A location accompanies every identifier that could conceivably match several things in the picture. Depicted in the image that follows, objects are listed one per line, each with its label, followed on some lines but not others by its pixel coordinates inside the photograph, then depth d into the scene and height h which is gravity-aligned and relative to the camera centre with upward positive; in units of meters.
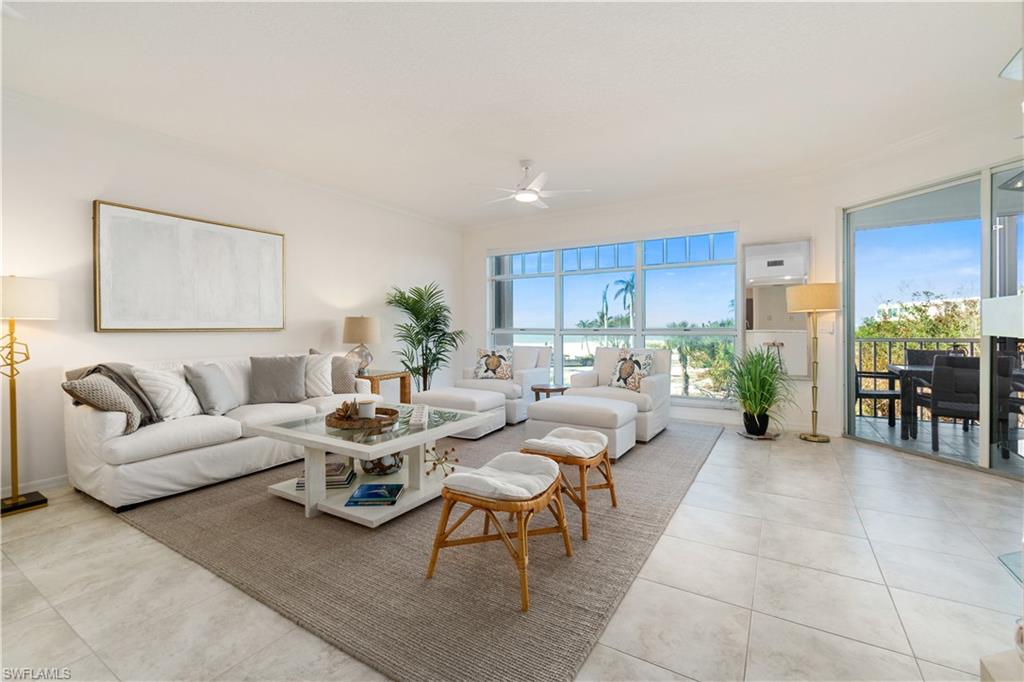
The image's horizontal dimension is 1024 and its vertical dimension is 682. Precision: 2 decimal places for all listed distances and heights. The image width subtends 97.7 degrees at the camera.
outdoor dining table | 4.01 -0.51
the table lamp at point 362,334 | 4.94 +0.07
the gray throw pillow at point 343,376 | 4.46 -0.36
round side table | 5.04 -0.57
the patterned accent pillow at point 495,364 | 5.35 -0.30
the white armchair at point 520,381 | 5.06 -0.49
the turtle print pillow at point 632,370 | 4.54 -0.32
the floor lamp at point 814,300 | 4.27 +0.36
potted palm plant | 5.87 +0.09
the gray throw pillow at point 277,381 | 3.90 -0.36
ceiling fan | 3.92 +1.37
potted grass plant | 4.50 -0.49
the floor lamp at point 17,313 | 2.72 +0.18
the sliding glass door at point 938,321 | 3.37 +0.15
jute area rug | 1.55 -1.06
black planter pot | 4.57 -0.89
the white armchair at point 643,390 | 4.27 -0.52
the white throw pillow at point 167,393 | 3.14 -0.38
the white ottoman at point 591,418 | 3.69 -0.68
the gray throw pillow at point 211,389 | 3.47 -0.38
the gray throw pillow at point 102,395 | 2.79 -0.34
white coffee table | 2.45 -0.67
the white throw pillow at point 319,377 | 4.17 -0.35
